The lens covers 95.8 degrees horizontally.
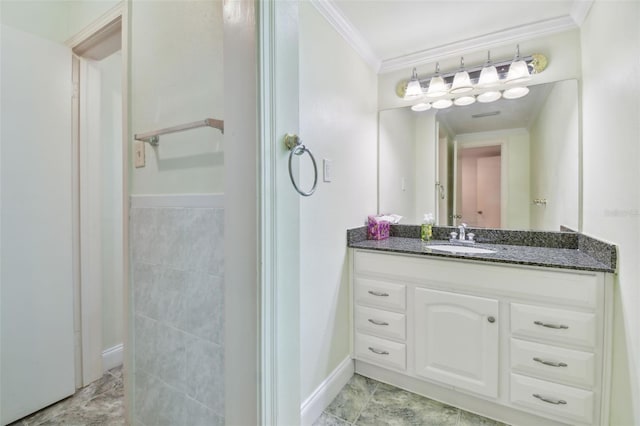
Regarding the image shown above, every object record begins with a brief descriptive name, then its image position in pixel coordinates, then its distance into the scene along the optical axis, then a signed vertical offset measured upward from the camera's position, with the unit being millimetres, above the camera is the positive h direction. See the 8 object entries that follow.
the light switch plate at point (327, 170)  1566 +238
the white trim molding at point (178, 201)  930 +47
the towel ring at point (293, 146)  719 +170
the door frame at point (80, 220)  1395 -32
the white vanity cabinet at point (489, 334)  1257 -618
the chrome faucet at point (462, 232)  1987 -138
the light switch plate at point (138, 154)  1169 +246
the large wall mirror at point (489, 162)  1719 +348
